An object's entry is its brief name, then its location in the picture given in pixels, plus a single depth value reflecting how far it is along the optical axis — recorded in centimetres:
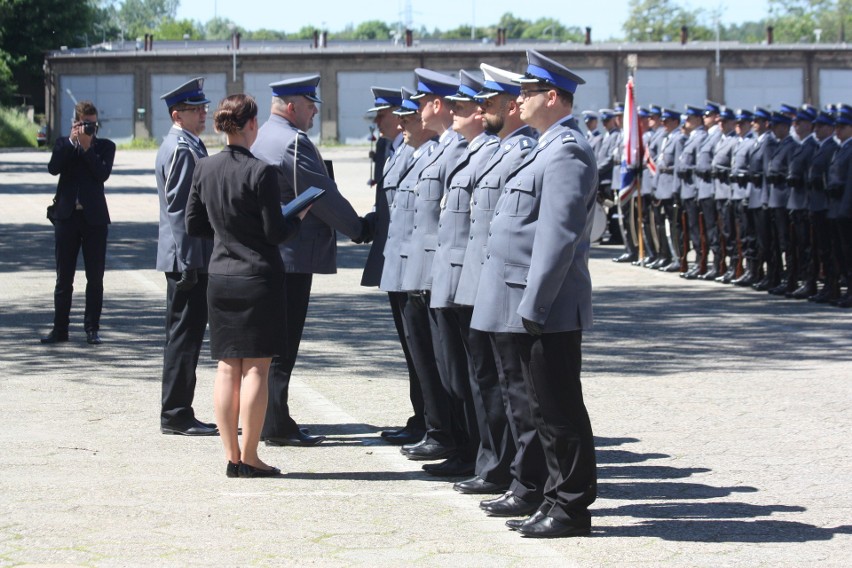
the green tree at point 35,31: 7938
